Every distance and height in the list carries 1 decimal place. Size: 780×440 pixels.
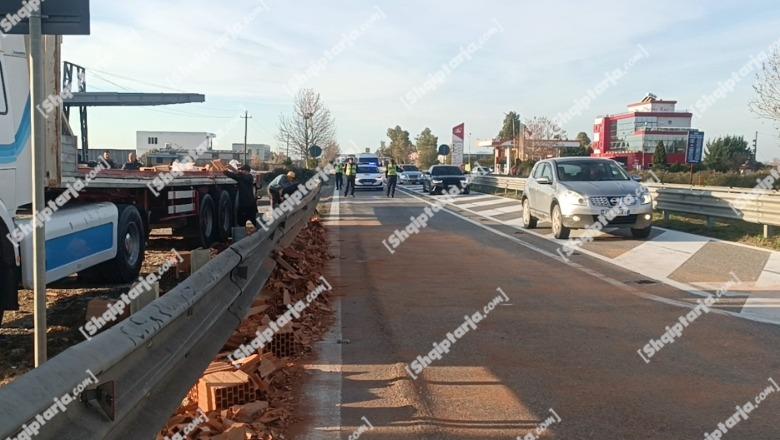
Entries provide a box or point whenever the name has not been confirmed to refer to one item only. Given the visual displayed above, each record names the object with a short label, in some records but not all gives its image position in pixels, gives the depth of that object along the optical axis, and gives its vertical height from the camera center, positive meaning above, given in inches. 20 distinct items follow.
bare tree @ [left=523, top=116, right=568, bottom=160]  3021.7 +109.0
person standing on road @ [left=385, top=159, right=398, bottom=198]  1144.2 -34.7
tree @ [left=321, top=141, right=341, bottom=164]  2928.6 +9.2
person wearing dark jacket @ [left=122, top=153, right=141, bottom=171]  663.8 -16.1
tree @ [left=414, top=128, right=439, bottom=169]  4306.1 +59.4
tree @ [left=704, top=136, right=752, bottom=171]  2674.7 +64.9
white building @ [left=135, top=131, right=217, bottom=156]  3907.5 +53.9
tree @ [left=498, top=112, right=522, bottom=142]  4943.4 +260.8
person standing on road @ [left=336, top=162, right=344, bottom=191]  1250.6 -37.8
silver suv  510.6 -27.5
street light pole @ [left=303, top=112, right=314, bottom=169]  2037.9 +77.1
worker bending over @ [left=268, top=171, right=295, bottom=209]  655.1 -34.3
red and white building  3378.4 +172.1
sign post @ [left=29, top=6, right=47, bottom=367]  151.1 -6.9
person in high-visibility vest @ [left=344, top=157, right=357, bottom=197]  1130.7 -29.9
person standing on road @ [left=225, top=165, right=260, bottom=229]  616.1 -41.2
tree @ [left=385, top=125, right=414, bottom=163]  5088.6 +86.1
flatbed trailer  253.0 -29.1
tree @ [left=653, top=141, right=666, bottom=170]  2780.5 +38.4
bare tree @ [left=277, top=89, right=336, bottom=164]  2092.8 +81.7
